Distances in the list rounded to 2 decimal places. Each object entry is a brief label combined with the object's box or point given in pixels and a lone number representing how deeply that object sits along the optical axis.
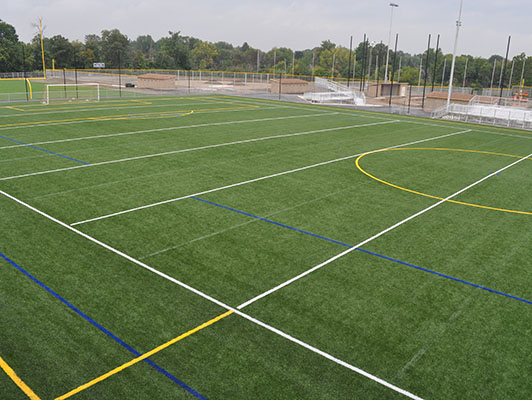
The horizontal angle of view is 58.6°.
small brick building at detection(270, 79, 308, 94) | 69.06
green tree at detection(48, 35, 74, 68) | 102.06
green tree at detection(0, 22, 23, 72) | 93.97
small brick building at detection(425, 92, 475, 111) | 50.38
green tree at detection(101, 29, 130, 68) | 116.61
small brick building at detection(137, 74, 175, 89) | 66.25
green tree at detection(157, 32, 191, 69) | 120.81
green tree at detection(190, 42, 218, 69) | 151.38
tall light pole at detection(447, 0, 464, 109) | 43.78
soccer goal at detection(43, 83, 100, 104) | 45.97
